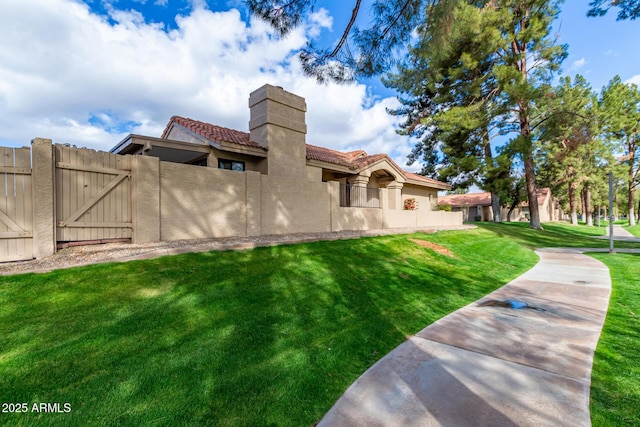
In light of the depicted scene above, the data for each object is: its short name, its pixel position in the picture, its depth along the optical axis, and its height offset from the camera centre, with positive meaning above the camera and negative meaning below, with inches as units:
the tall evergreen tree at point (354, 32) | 251.4 +167.2
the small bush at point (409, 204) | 706.2 +26.0
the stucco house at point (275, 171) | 348.2 +80.0
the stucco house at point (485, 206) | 1670.8 +40.4
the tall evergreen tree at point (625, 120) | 1040.2 +331.6
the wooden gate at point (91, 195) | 247.8 +23.2
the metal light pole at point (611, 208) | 440.7 +3.8
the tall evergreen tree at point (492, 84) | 714.2 +345.7
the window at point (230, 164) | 456.2 +83.9
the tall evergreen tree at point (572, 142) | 823.7 +245.5
